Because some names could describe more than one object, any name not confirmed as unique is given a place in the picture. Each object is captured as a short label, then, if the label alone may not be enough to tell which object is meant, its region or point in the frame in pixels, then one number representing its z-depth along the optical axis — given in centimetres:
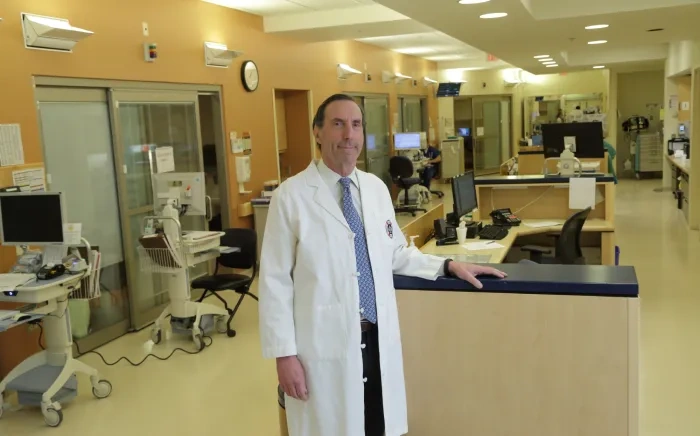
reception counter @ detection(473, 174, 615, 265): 545
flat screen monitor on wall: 1465
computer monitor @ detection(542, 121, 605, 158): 713
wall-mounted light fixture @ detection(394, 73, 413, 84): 1206
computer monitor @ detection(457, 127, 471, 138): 1644
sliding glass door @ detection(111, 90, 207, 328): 543
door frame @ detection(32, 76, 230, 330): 471
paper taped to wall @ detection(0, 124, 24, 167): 423
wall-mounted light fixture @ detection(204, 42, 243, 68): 639
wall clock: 708
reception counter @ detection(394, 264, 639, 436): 220
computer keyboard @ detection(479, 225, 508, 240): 501
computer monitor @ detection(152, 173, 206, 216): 511
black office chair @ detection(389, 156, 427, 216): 1053
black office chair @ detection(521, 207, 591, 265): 464
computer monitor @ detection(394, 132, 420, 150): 1155
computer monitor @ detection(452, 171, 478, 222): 511
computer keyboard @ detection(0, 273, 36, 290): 364
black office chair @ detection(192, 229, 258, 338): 517
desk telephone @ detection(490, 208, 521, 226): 550
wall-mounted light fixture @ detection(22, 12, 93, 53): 443
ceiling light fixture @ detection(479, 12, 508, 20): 519
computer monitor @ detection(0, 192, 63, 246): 384
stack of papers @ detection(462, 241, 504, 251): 467
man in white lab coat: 197
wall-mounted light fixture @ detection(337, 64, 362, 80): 957
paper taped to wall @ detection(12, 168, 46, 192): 428
